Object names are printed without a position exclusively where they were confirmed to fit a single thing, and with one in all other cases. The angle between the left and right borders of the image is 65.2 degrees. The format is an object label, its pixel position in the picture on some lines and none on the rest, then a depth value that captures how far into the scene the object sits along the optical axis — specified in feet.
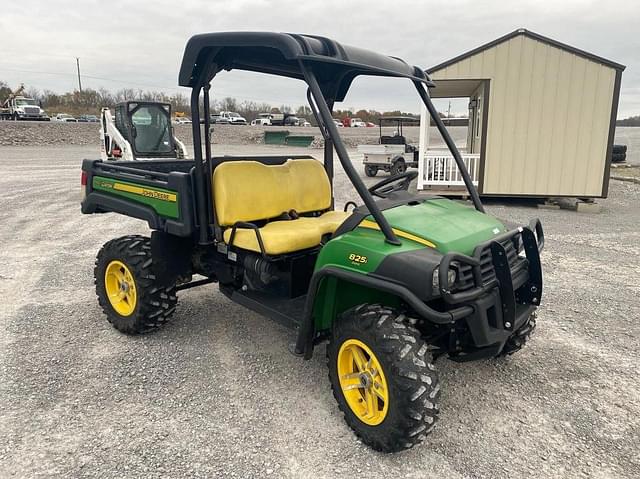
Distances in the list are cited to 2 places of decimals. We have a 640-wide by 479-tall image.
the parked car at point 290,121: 149.81
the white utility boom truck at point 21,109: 110.83
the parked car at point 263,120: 155.53
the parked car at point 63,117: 145.07
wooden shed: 29.19
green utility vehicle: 7.80
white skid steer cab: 35.17
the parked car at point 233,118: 149.28
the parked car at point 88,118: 140.36
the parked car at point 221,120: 147.24
